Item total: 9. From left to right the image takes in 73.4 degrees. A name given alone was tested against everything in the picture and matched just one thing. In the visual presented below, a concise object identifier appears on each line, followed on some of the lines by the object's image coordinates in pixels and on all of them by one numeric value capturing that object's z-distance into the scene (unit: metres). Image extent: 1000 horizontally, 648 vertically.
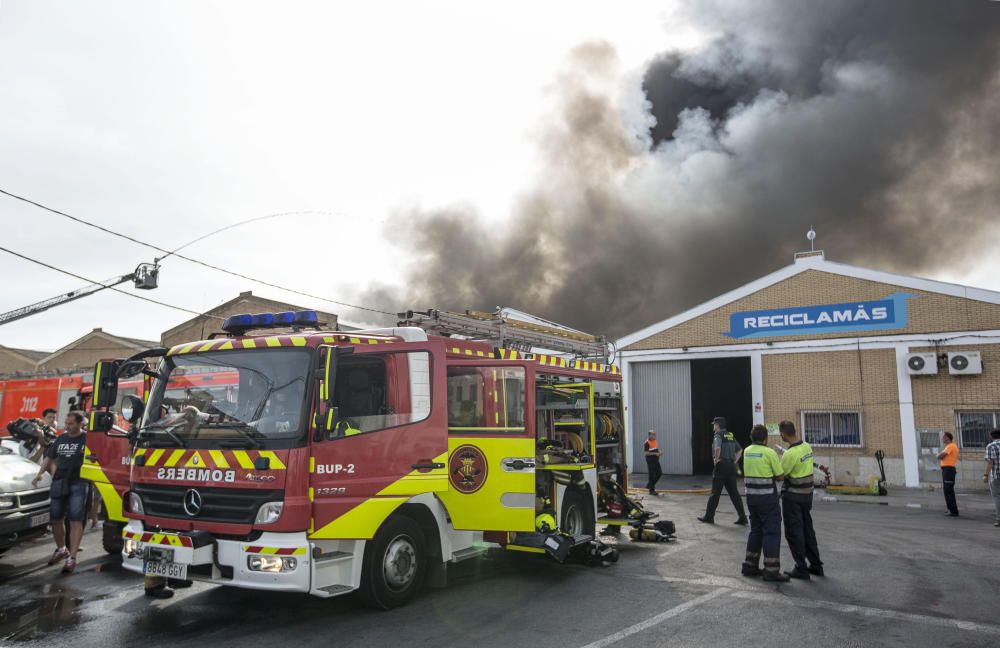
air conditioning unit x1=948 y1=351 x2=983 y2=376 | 17.19
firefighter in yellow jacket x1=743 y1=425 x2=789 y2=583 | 7.27
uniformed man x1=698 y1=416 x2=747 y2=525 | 11.01
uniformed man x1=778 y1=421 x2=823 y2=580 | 7.36
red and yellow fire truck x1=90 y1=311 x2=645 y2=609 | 5.20
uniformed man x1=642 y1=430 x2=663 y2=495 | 16.02
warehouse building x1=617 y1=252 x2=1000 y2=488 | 17.52
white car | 7.80
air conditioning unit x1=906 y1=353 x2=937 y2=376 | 17.72
